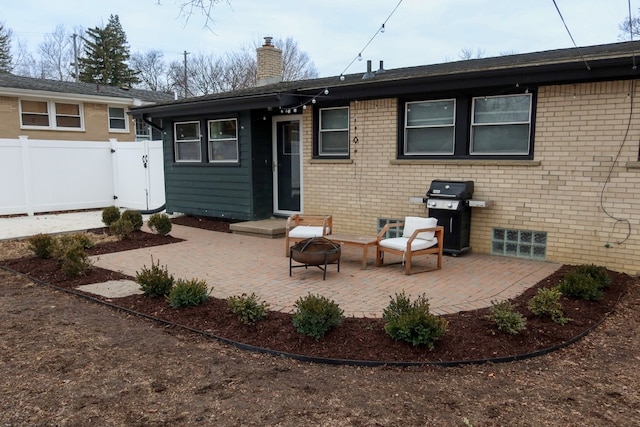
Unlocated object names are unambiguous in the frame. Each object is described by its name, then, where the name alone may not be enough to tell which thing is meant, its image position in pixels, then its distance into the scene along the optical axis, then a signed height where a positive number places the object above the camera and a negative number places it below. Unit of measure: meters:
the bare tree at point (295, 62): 34.62 +7.84
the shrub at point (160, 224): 8.92 -1.16
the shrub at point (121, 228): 8.64 -1.20
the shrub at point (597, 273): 5.26 -1.23
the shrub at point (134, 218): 9.14 -1.07
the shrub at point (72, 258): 6.10 -1.29
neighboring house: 17.08 +2.12
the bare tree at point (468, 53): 30.62 +7.48
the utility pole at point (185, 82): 36.06 +6.46
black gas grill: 6.98 -0.67
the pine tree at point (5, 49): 37.91 +9.48
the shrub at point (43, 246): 7.07 -1.26
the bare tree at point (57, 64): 39.56 +8.52
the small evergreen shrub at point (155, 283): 5.11 -1.31
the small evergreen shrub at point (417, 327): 3.68 -1.30
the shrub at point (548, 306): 4.29 -1.31
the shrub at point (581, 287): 4.88 -1.29
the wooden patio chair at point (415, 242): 6.15 -1.05
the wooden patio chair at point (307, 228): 7.11 -1.02
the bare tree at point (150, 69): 39.88 +8.36
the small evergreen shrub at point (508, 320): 3.94 -1.32
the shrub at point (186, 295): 4.77 -1.35
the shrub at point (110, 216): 9.56 -1.08
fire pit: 5.77 -1.10
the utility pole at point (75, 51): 38.41 +9.45
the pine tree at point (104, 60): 37.00 +8.28
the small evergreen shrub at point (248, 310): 4.27 -1.35
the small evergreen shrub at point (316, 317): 3.91 -1.30
